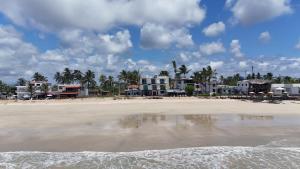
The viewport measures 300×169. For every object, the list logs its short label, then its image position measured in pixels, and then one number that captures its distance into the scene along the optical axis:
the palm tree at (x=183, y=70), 57.72
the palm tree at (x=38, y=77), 67.75
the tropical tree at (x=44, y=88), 56.47
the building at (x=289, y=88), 46.31
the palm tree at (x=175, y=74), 57.47
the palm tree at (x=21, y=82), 72.70
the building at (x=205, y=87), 54.54
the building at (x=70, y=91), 53.84
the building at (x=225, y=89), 59.04
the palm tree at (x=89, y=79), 63.47
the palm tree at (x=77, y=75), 65.38
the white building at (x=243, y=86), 51.03
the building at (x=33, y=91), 55.42
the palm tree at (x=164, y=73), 64.57
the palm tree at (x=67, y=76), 67.03
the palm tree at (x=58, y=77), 70.77
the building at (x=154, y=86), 54.39
